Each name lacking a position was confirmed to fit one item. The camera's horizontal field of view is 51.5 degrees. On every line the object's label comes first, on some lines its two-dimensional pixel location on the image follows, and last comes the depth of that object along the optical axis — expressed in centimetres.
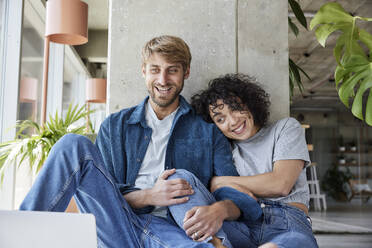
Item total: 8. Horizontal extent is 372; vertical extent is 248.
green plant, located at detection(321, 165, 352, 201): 1204
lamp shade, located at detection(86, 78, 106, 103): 604
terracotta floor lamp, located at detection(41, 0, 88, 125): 331
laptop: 97
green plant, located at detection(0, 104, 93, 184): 280
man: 129
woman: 160
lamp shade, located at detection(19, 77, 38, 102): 408
